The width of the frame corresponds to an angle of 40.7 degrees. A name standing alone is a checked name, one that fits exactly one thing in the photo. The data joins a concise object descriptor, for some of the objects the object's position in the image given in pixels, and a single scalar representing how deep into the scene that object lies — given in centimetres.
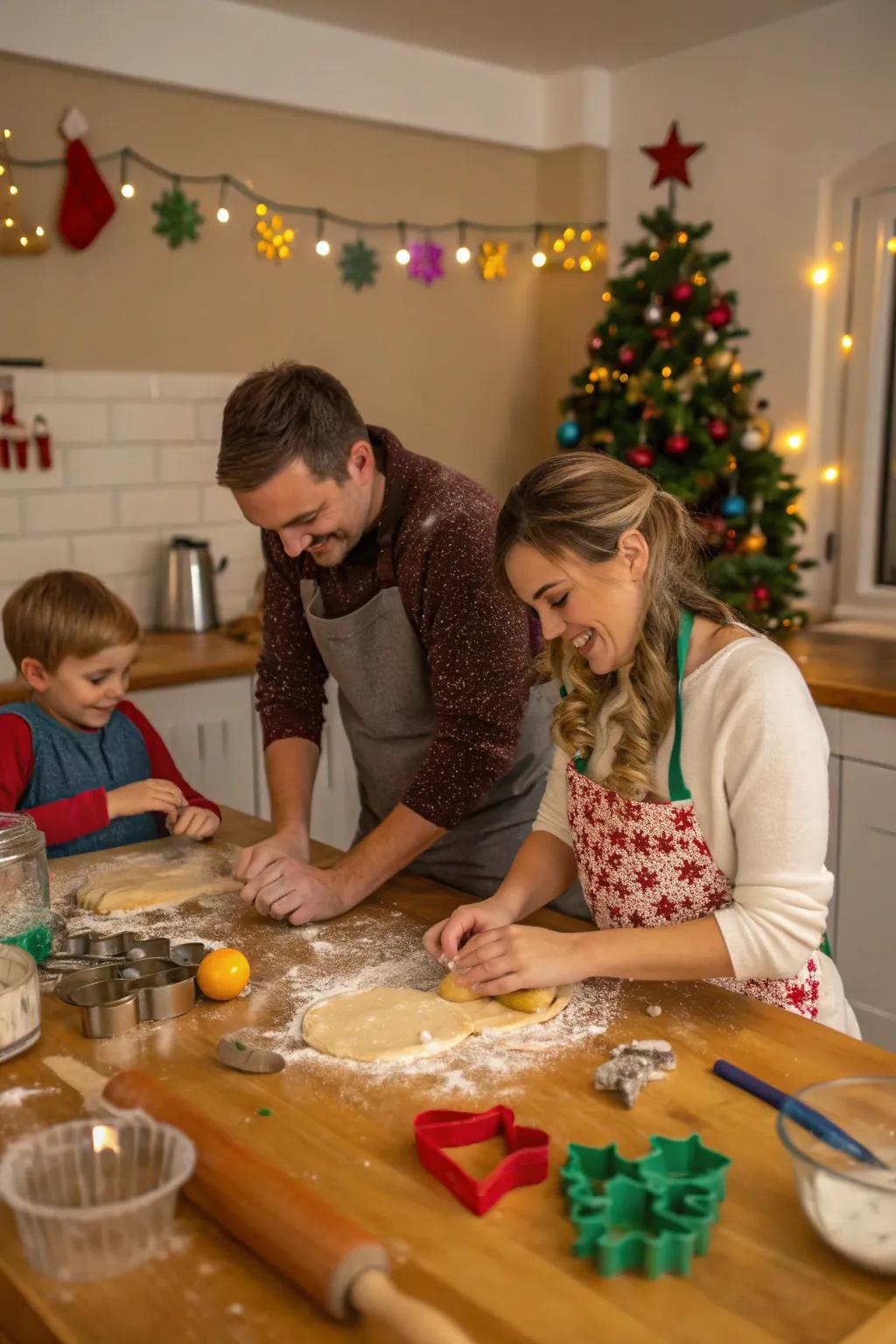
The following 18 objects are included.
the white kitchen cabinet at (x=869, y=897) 284
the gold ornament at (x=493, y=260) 429
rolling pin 78
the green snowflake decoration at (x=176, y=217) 348
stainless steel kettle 357
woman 129
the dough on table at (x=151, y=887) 165
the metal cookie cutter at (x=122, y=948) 145
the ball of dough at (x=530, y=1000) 130
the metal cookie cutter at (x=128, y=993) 128
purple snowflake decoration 411
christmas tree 348
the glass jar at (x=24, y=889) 143
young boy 203
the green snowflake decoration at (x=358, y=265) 393
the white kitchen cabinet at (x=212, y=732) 313
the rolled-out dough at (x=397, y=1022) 122
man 166
